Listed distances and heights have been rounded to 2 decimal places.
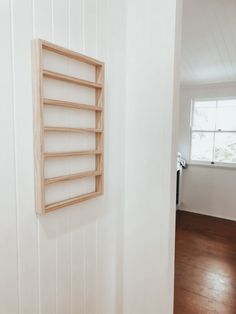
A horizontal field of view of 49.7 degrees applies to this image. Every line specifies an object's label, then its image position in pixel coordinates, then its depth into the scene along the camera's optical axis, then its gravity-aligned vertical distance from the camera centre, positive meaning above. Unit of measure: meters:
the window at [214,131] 3.92 +0.08
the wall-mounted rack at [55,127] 0.95 +0.05
